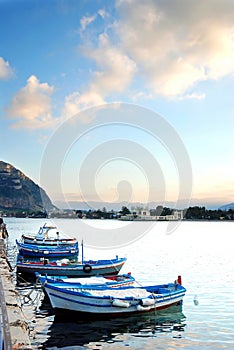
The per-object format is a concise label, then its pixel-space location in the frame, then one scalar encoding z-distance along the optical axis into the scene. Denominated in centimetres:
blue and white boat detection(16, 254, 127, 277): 2525
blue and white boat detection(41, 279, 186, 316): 1597
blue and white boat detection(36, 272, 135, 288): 1747
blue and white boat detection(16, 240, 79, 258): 3491
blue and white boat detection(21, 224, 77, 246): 4288
